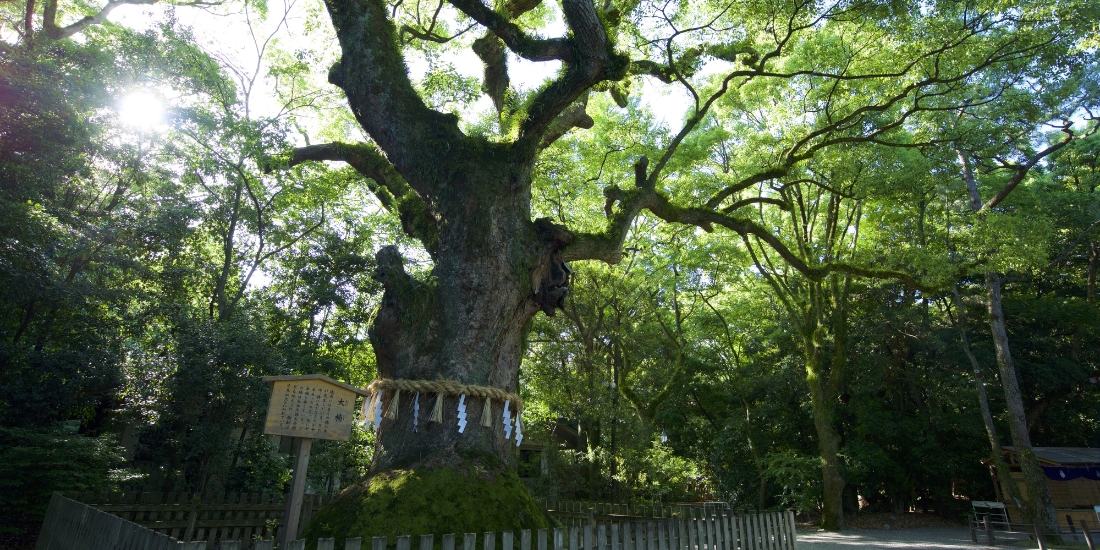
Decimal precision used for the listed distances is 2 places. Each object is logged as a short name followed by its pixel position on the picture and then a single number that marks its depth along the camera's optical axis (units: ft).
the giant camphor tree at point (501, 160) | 14.58
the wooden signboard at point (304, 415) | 14.06
